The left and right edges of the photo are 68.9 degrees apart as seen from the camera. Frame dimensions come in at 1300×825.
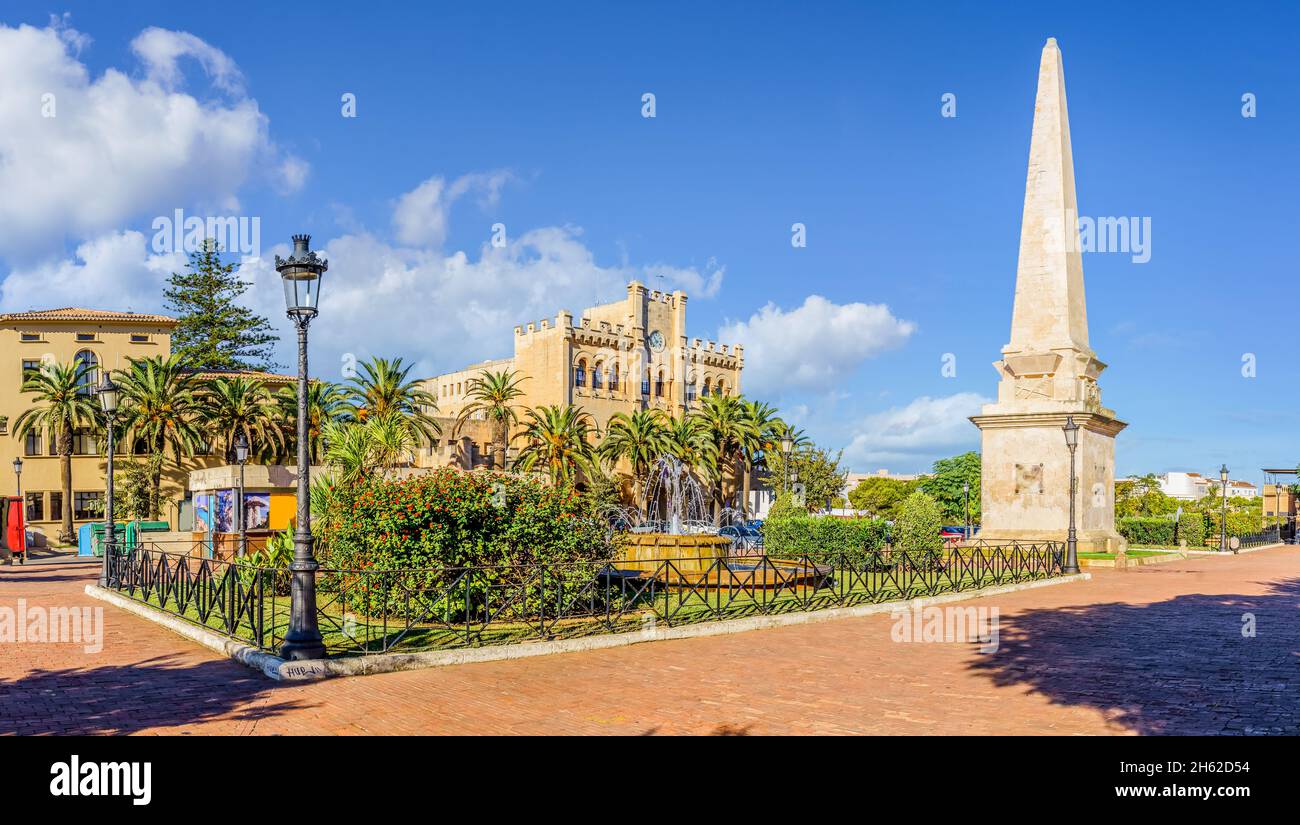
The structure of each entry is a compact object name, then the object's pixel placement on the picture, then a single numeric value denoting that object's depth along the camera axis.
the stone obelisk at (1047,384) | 24.38
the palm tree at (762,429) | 61.88
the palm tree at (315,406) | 46.56
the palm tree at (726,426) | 60.94
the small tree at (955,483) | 77.69
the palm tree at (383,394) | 46.31
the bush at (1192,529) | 41.50
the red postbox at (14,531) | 30.88
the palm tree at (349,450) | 19.52
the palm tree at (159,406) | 44.28
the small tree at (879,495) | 88.25
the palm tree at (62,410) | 44.44
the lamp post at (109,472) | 18.25
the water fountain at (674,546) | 17.53
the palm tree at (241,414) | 46.00
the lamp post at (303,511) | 9.61
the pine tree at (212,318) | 62.25
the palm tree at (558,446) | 55.31
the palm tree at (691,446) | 59.00
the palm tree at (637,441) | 57.97
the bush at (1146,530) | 38.94
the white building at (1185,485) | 134.12
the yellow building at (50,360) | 47.03
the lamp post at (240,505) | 19.59
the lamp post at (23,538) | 30.53
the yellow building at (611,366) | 65.25
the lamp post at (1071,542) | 21.66
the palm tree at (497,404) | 56.56
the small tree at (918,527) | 23.09
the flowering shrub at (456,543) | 12.79
